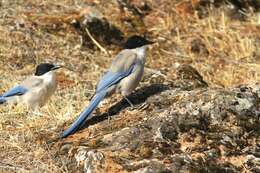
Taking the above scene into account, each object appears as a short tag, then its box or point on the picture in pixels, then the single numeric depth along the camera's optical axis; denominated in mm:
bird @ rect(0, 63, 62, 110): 15406
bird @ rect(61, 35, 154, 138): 13805
